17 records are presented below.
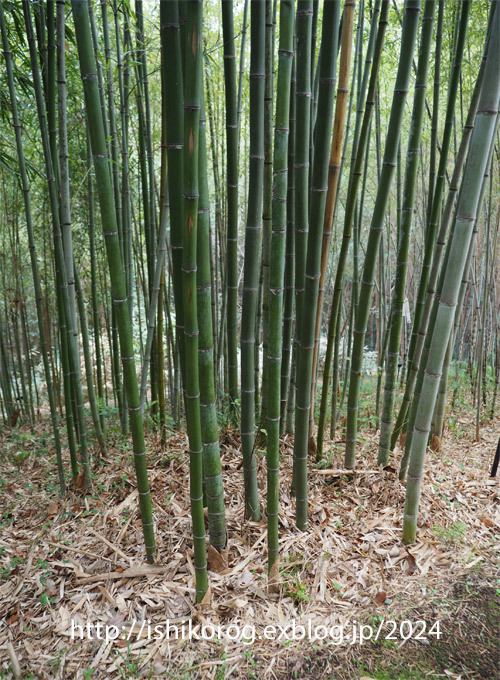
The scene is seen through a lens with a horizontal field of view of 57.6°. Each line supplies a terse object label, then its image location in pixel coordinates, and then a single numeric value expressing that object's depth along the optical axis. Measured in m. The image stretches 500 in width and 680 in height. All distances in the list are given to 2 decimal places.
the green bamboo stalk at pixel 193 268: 0.99
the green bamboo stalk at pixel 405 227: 1.62
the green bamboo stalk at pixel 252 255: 1.34
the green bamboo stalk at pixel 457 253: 1.25
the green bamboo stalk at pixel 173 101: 1.04
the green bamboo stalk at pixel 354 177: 1.62
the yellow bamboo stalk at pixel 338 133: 1.49
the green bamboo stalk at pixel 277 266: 1.23
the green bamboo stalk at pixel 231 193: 1.47
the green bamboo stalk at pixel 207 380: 1.24
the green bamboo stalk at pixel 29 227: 1.83
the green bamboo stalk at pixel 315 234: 1.34
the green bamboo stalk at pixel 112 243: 1.06
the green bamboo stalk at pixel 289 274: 1.75
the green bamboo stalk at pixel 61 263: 1.74
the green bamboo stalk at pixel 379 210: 1.48
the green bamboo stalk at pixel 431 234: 1.72
